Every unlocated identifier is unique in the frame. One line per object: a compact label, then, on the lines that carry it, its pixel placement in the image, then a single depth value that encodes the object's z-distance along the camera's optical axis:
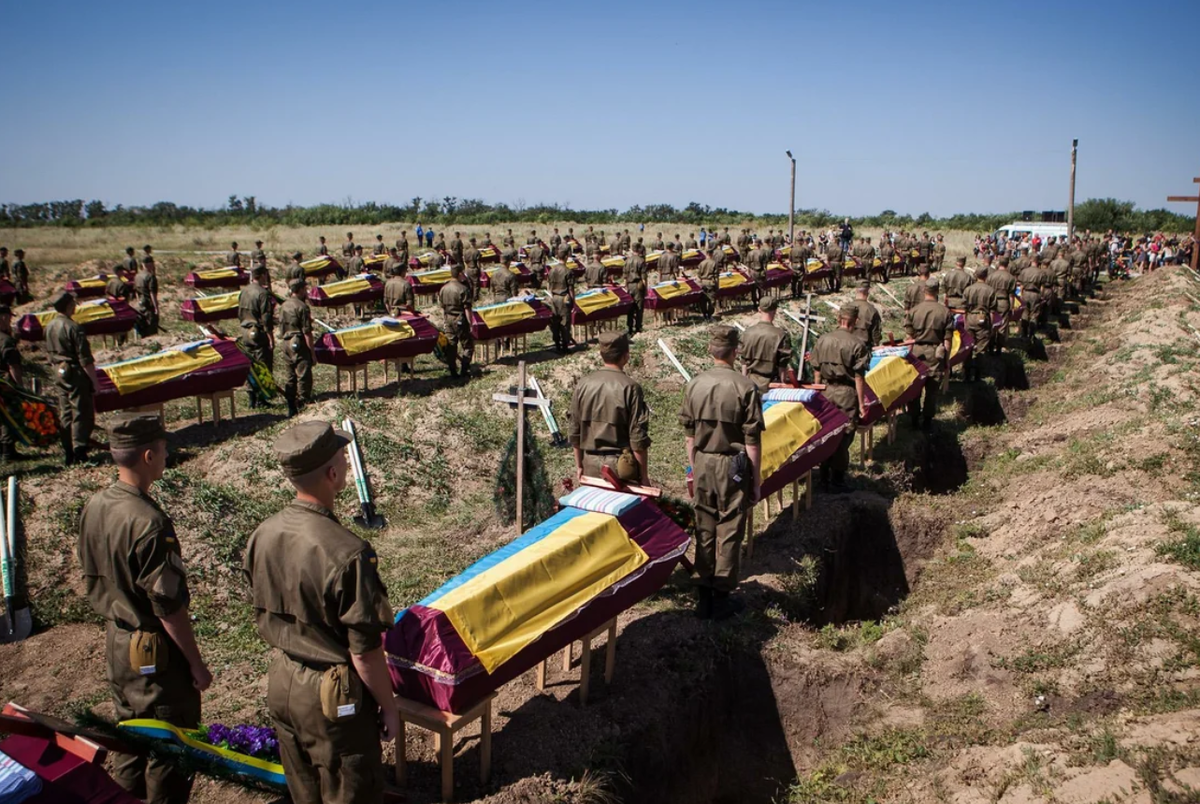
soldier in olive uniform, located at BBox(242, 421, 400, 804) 3.38
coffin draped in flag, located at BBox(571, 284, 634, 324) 17.70
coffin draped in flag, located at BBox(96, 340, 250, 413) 10.28
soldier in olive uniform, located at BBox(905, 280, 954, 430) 12.46
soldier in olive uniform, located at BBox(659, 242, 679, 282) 22.31
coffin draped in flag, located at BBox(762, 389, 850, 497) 8.02
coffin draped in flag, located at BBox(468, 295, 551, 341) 15.16
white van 44.97
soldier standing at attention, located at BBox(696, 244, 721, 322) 21.95
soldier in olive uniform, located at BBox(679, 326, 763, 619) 6.52
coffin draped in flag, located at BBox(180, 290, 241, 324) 17.94
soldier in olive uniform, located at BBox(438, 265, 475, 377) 14.80
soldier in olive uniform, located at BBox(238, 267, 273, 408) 12.34
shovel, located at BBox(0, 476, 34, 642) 7.01
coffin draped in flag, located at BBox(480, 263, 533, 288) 23.72
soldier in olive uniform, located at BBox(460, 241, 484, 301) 21.58
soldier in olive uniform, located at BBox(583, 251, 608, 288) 19.52
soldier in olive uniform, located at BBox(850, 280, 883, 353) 12.21
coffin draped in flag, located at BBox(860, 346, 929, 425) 10.20
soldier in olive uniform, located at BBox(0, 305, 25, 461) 10.27
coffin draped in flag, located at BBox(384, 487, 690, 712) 4.42
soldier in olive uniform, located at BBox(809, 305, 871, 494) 9.50
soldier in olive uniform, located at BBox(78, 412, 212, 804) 4.00
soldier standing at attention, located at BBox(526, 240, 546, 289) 24.53
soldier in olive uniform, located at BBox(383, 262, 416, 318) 14.93
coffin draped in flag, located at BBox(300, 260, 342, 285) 24.62
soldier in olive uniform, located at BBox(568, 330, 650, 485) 6.32
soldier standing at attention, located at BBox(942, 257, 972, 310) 16.92
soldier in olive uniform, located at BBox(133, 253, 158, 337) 18.66
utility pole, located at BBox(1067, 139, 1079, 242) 32.69
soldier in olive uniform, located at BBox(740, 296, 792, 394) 9.76
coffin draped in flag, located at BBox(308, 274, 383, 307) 19.79
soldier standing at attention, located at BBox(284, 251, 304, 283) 16.59
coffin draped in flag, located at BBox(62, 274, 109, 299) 21.05
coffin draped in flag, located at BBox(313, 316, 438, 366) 12.64
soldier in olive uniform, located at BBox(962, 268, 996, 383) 15.41
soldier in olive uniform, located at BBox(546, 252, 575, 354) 17.38
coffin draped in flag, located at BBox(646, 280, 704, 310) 20.25
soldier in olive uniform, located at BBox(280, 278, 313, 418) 12.25
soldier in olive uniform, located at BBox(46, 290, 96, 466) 9.54
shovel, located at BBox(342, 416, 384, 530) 9.31
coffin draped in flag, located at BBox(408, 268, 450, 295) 22.58
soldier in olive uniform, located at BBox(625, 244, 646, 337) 20.00
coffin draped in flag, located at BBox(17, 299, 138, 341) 16.23
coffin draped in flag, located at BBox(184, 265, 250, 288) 23.17
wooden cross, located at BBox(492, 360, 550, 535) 7.01
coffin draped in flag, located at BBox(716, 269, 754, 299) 22.66
